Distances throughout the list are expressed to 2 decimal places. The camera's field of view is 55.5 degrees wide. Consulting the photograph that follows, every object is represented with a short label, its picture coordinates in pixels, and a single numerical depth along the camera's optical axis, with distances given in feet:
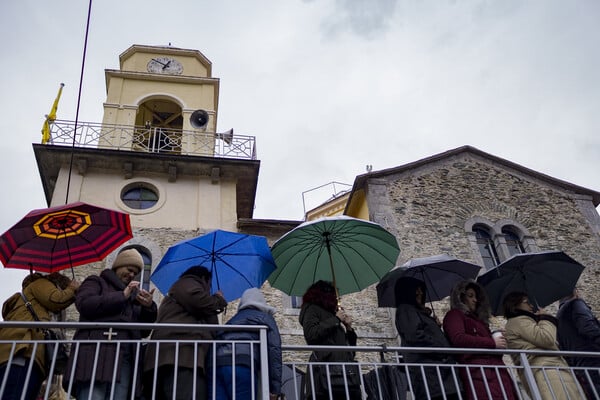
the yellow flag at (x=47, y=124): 40.52
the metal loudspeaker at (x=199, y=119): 46.14
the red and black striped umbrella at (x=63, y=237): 18.71
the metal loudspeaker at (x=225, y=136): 44.14
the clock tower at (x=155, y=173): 37.86
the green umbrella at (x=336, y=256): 21.89
